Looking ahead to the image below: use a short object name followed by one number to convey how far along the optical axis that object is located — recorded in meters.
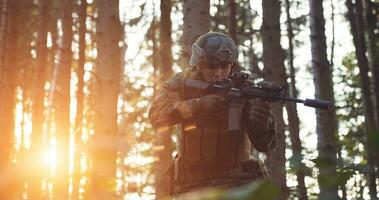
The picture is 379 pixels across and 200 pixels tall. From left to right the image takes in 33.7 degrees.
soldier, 4.94
